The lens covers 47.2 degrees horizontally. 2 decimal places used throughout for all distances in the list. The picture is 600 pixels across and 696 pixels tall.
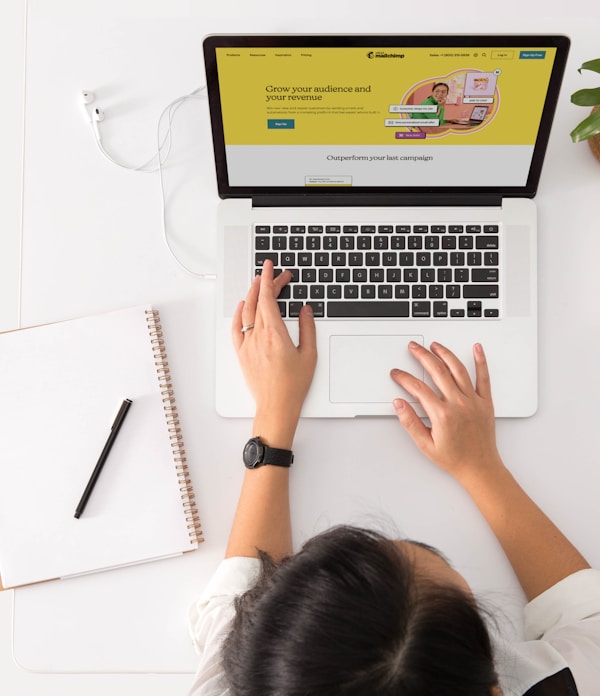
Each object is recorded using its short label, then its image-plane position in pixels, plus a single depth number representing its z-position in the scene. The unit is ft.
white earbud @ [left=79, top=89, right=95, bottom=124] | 2.95
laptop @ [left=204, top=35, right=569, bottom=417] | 2.71
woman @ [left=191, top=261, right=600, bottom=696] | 1.85
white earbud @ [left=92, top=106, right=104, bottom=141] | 2.94
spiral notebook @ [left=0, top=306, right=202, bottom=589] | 2.76
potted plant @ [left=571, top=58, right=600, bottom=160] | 2.50
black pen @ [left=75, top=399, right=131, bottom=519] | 2.76
